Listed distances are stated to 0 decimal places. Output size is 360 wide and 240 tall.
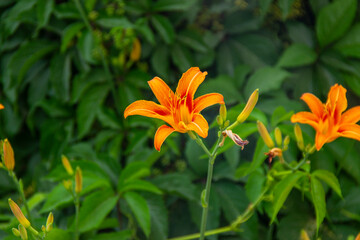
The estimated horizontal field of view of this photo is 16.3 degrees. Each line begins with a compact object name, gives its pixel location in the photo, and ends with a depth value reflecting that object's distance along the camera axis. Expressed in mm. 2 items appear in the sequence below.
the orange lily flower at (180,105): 1391
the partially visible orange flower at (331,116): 1429
